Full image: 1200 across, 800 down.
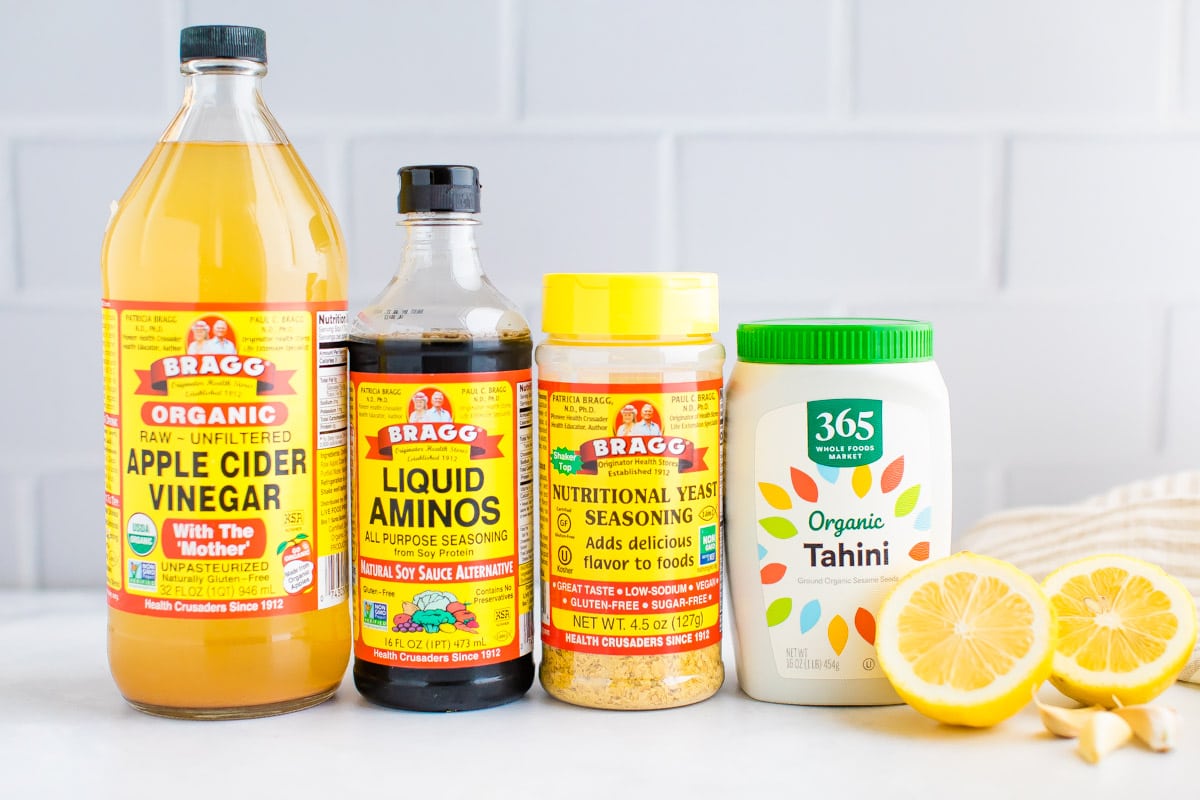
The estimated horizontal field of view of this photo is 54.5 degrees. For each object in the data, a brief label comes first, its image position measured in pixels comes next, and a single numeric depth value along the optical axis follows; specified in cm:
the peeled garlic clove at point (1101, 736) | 65
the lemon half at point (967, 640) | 68
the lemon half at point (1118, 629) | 71
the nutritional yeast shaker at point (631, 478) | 72
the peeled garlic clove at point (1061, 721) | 68
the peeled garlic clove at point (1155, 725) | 66
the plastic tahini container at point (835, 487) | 73
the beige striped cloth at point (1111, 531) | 92
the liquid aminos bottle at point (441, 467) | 71
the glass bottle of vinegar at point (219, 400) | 69
